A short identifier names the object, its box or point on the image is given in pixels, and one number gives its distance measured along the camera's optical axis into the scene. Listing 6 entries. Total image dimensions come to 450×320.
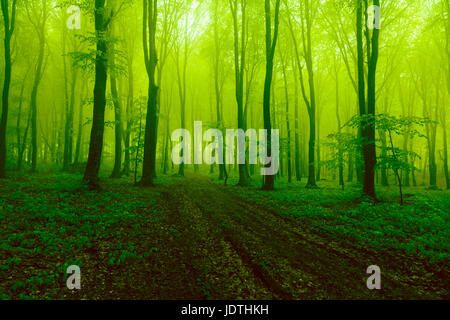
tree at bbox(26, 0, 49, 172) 17.46
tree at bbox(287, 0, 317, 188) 16.78
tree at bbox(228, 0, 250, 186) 17.29
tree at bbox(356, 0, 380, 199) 10.81
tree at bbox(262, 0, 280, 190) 14.46
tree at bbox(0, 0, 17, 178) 12.90
